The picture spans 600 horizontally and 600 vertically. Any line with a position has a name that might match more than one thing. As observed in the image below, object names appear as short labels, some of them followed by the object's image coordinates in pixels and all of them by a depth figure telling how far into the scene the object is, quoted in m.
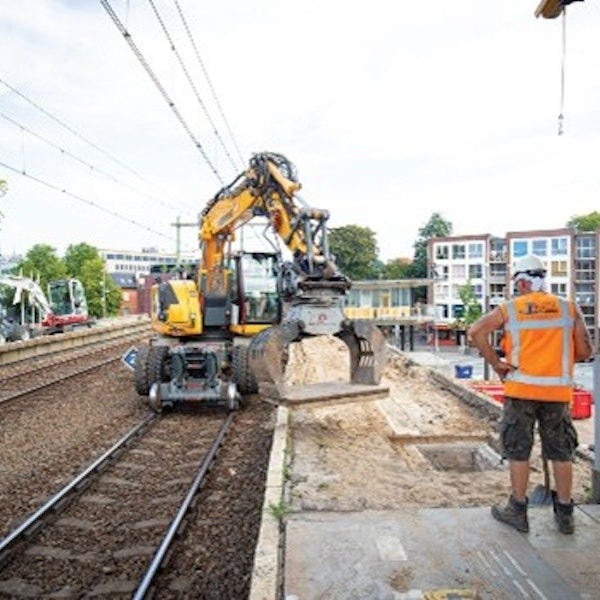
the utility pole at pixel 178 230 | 31.80
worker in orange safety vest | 4.40
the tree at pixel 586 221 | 75.31
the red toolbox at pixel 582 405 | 15.62
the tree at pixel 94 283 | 65.69
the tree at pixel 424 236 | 70.19
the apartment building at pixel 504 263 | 56.53
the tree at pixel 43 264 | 66.00
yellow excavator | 8.19
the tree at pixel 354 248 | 62.72
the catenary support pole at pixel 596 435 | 4.77
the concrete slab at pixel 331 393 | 7.99
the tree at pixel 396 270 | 74.19
